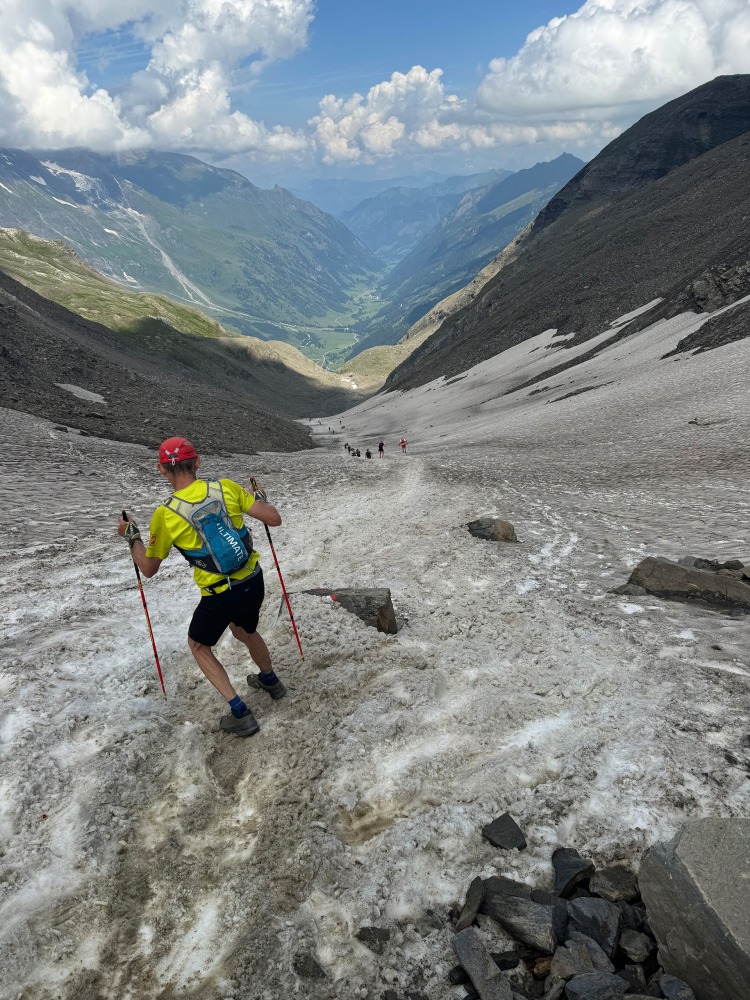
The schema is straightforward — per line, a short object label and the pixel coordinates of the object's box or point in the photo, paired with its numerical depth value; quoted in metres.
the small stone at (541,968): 4.06
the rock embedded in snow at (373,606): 9.55
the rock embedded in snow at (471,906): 4.48
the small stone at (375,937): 4.51
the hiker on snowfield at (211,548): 6.24
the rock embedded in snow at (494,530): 14.30
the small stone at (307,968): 4.34
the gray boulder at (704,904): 3.38
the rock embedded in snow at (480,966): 3.90
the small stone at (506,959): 4.16
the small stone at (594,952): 3.90
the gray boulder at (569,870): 4.63
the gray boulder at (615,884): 4.48
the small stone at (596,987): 3.65
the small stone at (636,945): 3.95
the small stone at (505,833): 5.18
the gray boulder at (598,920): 4.09
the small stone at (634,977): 3.78
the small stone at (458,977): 4.14
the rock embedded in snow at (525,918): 4.16
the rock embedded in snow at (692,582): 9.71
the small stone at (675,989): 3.52
